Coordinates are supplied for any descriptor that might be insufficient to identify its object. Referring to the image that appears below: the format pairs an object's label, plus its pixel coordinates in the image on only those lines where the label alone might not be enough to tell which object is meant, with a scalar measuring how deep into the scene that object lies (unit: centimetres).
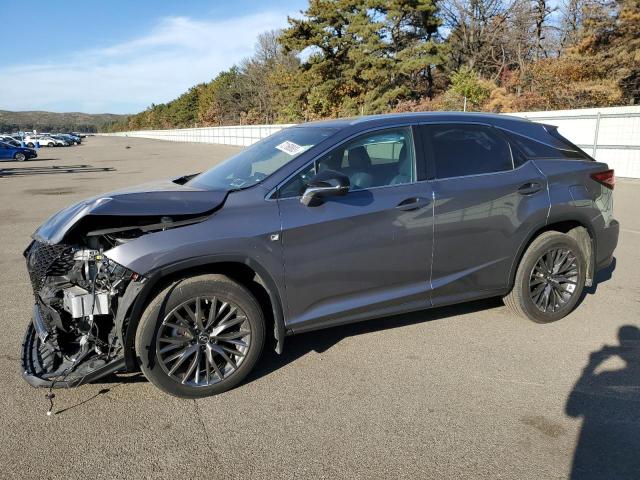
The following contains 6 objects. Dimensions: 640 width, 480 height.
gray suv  328
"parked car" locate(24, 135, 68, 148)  6688
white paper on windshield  390
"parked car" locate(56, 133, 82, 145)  7185
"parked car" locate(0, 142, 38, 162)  3444
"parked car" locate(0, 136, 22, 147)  4544
